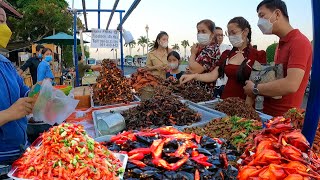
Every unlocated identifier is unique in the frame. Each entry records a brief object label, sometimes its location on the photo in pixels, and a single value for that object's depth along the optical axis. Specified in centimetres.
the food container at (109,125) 230
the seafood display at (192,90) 343
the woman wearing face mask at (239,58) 278
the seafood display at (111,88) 366
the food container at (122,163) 119
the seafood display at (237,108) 242
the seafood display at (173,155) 139
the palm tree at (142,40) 8989
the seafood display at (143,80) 423
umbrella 1294
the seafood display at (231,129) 193
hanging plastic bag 677
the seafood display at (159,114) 249
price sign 571
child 462
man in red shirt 209
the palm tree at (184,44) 7980
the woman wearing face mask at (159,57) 482
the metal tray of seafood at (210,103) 313
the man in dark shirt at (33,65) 779
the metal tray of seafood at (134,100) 349
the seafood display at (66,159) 117
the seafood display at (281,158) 94
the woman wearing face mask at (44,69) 627
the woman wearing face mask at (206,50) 357
